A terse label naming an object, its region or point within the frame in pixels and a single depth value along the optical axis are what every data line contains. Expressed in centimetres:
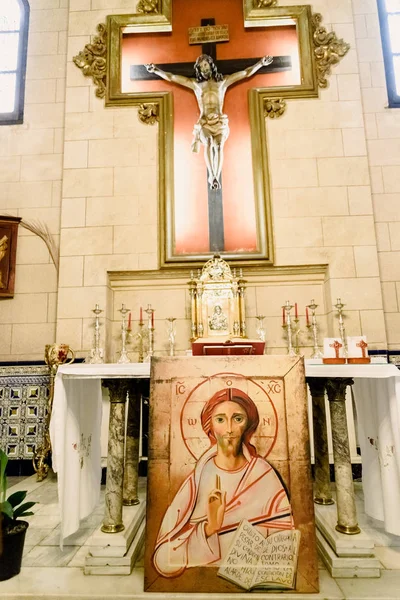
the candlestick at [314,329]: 408
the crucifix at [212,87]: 482
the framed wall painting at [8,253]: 489
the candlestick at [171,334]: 423
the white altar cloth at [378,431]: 219
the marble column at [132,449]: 293
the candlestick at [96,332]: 427
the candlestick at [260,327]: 414
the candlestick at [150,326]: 428
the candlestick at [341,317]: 414
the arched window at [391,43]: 532
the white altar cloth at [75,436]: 226
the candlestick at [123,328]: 409
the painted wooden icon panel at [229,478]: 191
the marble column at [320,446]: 296
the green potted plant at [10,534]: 208
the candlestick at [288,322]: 421
